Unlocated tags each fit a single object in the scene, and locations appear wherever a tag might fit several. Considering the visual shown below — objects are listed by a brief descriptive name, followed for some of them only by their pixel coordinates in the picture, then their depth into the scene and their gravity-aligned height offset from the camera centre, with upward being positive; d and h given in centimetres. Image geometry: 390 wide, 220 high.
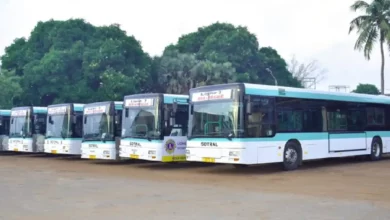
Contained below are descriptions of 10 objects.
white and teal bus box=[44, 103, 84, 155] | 2208 +33
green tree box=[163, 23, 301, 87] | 4409 +835
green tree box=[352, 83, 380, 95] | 6940 +730
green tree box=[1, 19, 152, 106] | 3666 +554
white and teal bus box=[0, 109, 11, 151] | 2694 +42
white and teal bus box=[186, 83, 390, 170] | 1506 +45
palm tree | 3161 +751
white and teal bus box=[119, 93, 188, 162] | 1742 +36
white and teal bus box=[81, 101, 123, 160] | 1952 +19
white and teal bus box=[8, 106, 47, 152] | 2456 +31
